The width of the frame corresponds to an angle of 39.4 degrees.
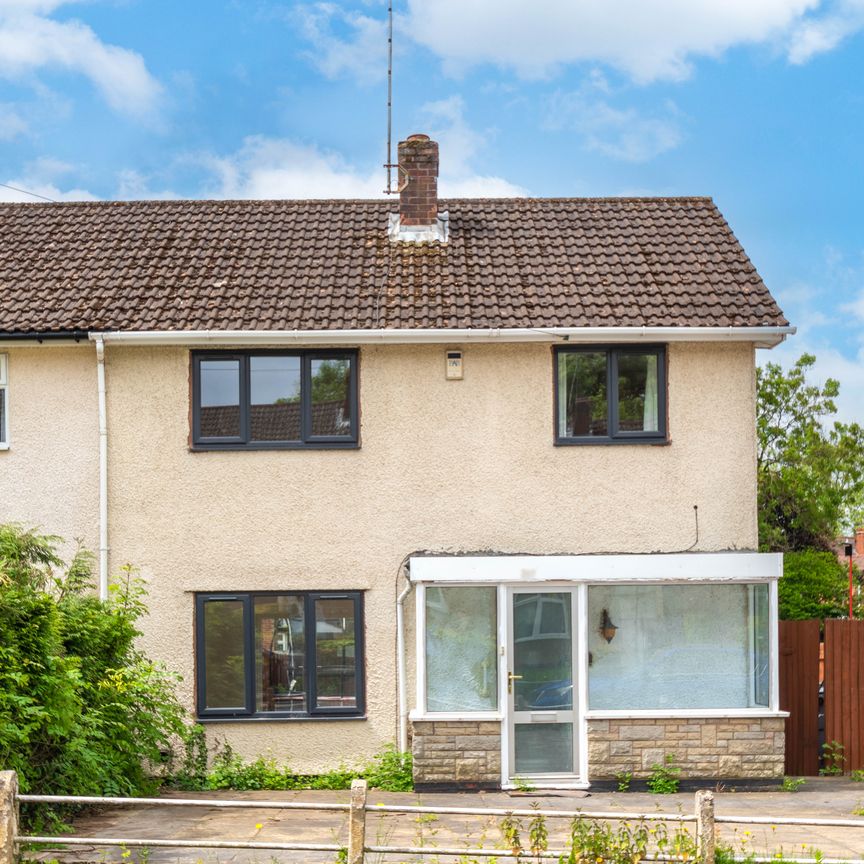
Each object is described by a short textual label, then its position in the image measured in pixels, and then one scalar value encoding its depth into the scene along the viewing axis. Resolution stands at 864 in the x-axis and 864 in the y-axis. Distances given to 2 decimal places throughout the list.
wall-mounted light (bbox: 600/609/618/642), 13.51
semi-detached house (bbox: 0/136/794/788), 13.44
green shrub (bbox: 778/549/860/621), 24.11
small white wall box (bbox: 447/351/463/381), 13.83
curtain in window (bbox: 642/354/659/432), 13.90
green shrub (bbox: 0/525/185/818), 10.30
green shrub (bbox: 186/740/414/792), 13.30
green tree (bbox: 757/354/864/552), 28.94
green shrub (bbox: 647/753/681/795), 12.94
